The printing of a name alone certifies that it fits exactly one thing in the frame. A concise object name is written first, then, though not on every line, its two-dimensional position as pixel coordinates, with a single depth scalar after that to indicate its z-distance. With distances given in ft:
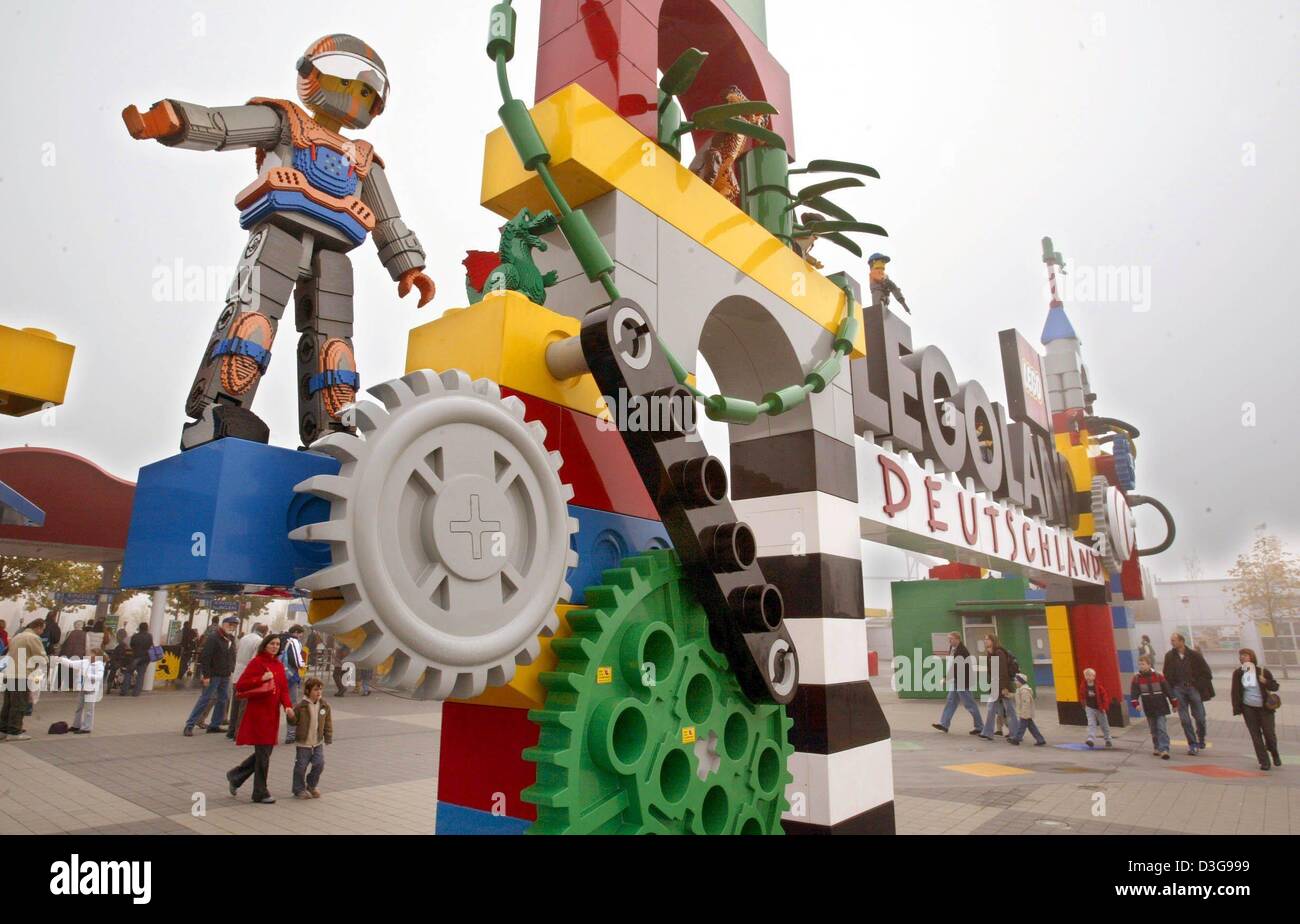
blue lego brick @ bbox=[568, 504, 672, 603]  8.29
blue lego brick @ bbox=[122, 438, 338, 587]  5.70
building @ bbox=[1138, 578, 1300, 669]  121.70
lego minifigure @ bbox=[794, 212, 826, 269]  15.19
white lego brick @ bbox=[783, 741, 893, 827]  11.78
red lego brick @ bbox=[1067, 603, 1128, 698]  39.63
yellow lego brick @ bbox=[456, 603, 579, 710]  7.12
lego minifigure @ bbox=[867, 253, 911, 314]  21.79
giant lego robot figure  7.35
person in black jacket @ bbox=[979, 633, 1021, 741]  34.58
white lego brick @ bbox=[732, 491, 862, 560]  13.06
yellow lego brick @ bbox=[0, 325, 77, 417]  9.55
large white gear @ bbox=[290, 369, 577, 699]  5.40
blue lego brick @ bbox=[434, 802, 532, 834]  7.48
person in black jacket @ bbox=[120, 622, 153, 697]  42.19
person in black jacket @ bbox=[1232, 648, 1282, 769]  26.48
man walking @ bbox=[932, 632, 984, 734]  35.19
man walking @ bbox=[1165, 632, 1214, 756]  31.53
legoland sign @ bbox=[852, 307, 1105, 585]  18.26
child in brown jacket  19.32
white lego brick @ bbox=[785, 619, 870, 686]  12.34
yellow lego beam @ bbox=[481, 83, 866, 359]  9.46
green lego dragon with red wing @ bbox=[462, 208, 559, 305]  8.72
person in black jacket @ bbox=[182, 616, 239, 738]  28.19
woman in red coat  18.24
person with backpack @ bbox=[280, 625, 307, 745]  30.14
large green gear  6.84
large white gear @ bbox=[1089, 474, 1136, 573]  35.53
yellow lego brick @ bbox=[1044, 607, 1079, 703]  40.78
